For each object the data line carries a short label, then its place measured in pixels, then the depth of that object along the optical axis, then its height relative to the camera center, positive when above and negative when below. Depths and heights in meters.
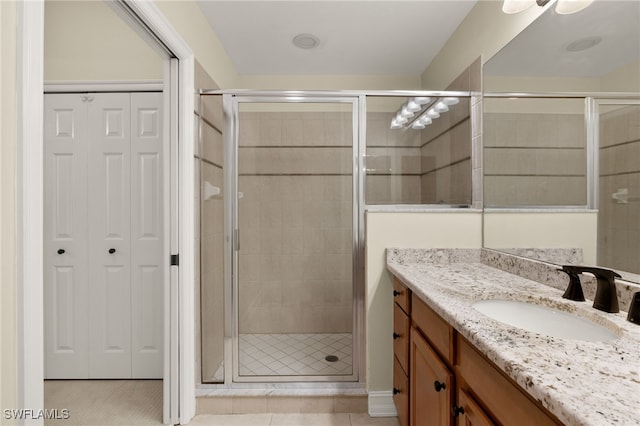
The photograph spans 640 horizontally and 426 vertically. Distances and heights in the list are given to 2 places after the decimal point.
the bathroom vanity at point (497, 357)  0.53 -0.31
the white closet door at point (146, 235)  2.13 -0.17
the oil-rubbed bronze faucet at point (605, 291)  0.94 -0.25
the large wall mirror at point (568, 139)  1.01 +0.30
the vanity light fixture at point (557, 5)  1.19 +0.89
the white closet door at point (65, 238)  2.12 -0.20
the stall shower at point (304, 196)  1.95 +0.10
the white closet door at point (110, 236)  2.13 -0.18
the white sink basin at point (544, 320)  0.92 -0.37
